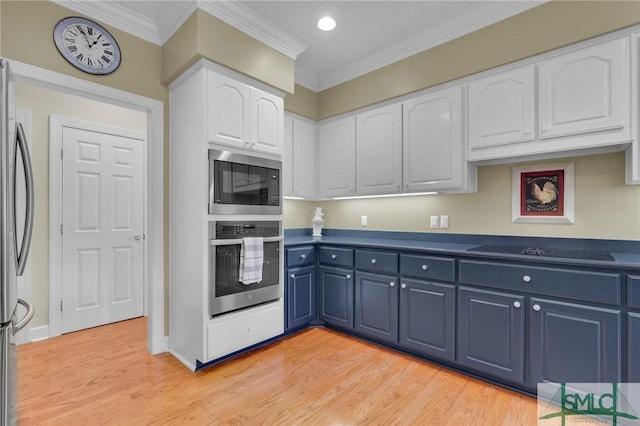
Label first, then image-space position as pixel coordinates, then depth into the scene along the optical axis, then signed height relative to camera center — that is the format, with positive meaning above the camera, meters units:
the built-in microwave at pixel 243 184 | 2.37 +0.23
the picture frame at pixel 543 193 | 2.37 +0.15
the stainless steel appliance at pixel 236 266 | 2.38 -0.43
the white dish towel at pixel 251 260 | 2.52 -0.39
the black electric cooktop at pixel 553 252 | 1.98 -0.27
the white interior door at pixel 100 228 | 3.11 -0.17
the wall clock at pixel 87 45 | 2.22 +1.23
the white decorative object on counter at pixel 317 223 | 3.77 -0.13
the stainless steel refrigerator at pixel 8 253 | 1.20 -0.16
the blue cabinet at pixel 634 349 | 1.70 -0.74
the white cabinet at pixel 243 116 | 2.36 +0.78
